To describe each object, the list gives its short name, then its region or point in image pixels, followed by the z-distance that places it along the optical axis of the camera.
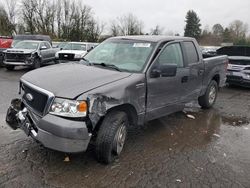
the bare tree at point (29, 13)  31.16
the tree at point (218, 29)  47.38
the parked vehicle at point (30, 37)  13.56
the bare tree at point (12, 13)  33.74
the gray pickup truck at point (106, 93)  2.33
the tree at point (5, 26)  29.37
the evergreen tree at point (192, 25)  47.44
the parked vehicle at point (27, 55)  9.56
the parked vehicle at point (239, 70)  6.81
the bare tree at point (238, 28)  45.14
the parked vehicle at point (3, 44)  10.68
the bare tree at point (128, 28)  35.96
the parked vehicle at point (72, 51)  11.11
